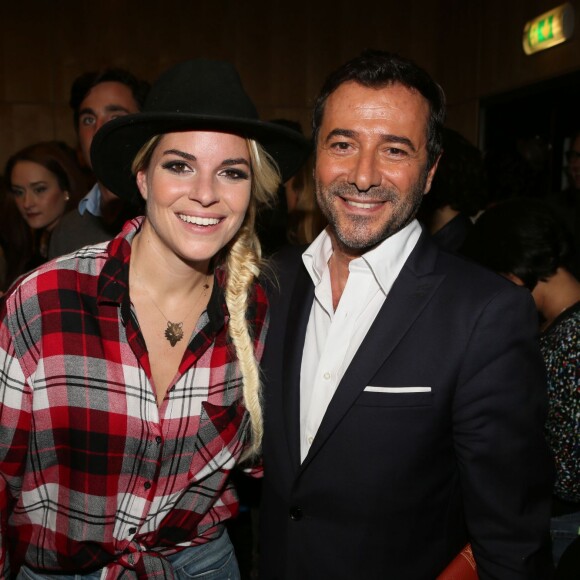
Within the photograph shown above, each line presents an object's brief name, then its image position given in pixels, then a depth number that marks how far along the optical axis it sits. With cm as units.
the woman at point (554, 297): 180
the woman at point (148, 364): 150
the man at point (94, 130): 262
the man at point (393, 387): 143
